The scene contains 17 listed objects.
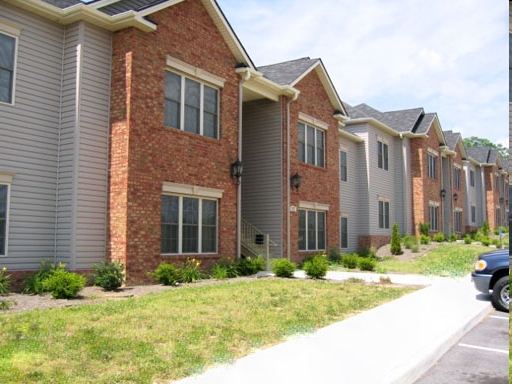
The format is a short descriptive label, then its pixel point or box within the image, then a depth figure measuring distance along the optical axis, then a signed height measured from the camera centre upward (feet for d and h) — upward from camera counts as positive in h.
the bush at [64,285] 34.86 -2.77
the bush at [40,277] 37.93 -2.51
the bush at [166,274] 42.73 -2.54
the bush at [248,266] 53.21 -2.36
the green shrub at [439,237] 106.01 +1.05
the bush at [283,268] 51.21 -2.46
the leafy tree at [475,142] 172.52 +36.76
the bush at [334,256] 71.61 -1.85
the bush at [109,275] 39.70 -2.47
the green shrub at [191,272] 46.21 -2.57
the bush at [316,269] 50.19 -2.50
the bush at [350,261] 64.13 -2.23
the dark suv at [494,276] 33.83 -2.23
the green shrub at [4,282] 36.11 -2.69
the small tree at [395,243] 87.81 -0.11
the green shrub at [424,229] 104.22 +2.61
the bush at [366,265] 60.64 -2.56
